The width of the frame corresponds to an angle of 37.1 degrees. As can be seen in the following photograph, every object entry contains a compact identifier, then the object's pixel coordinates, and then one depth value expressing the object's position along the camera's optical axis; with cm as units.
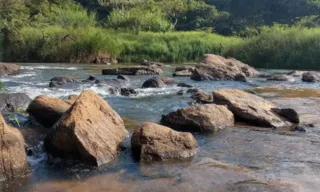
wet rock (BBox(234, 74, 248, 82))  1670
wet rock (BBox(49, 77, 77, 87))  1359
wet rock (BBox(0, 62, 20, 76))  1717
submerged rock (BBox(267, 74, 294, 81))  1710
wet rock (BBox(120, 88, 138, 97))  1236
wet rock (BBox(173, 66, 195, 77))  1852
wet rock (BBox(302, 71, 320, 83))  1686
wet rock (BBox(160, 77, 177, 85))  1511
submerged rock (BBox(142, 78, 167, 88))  1413
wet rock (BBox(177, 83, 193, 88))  1458
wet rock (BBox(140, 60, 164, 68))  2160
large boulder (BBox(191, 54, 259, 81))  1695
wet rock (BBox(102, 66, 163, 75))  1790
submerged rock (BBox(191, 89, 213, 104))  1063
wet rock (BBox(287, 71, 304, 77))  1817
